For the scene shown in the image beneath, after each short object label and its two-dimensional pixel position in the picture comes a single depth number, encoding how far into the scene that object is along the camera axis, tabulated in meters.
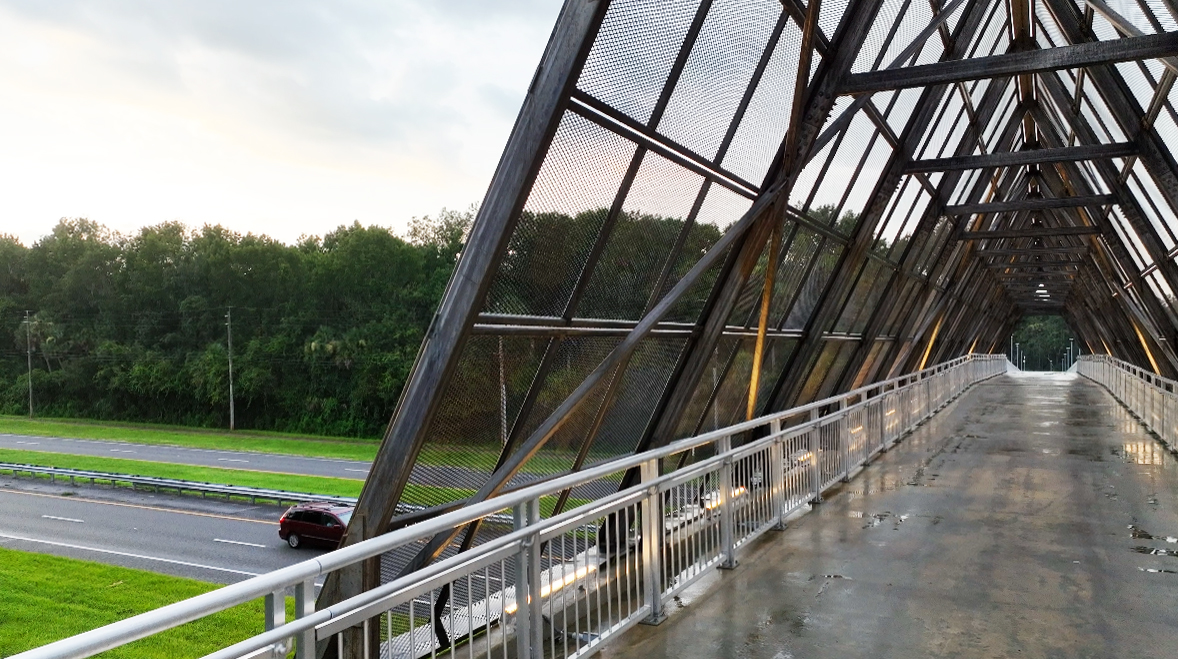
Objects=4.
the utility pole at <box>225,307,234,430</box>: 56.80
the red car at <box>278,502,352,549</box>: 23.16
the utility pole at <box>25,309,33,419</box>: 61.39
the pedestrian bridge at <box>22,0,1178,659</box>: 4.79
